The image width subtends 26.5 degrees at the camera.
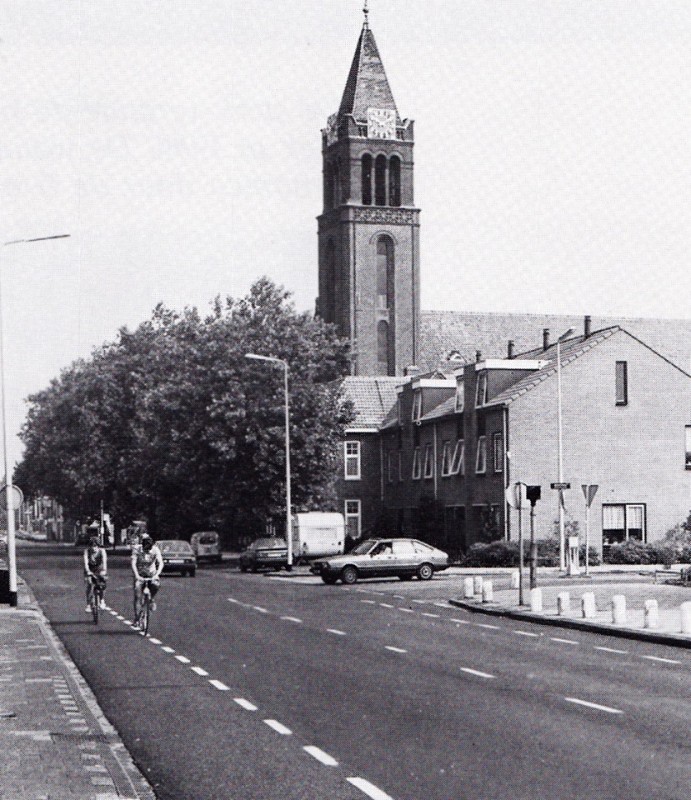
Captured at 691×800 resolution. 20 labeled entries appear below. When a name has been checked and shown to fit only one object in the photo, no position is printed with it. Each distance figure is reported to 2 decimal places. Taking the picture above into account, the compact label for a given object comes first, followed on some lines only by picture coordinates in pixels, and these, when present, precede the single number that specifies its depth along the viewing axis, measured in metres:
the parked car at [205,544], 68.81
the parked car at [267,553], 57.00
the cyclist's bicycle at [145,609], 25.17
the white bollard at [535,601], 29.48
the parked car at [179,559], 54.06
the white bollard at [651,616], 24.83
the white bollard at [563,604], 28.61
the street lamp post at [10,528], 31.62
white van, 59.19
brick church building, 58.56
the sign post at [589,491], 41.84
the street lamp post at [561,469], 50.26
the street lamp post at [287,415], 55.94
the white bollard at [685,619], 23.59
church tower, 99.19
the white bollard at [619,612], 25.78
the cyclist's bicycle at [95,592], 28.50
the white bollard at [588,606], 27.47
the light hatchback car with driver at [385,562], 45.12
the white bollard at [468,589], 35.09
